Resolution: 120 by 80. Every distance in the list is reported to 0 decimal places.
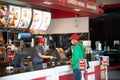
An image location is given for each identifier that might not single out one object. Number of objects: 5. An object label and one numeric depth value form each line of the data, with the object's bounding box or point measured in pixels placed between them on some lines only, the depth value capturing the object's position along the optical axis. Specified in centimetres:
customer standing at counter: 652
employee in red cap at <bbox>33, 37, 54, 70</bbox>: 632
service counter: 475
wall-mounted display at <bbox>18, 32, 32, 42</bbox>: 954
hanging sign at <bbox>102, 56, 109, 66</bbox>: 769
